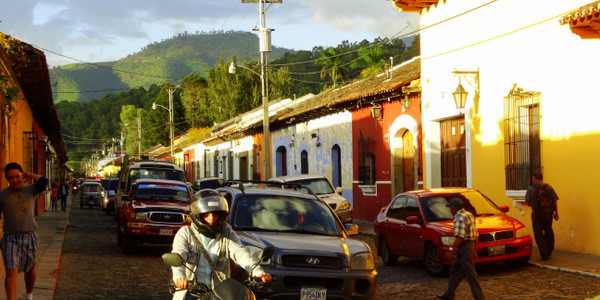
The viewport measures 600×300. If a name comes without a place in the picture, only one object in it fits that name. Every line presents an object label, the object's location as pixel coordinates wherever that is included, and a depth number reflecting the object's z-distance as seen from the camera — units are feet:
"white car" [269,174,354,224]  71.36
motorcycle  15.71
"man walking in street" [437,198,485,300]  33.06
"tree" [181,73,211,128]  285.90
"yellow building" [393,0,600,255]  49.93
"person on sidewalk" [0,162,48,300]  28.55
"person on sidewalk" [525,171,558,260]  47.52
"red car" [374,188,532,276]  42.75
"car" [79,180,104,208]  154.27
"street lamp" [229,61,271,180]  105.19
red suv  55.16
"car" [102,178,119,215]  118.73
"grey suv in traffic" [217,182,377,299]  27.07
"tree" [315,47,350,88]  199.50
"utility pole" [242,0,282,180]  105.60
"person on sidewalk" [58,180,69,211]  134.31
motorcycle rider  17.69
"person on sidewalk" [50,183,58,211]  124.65
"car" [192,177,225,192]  105.53
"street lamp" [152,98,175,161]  194.79
